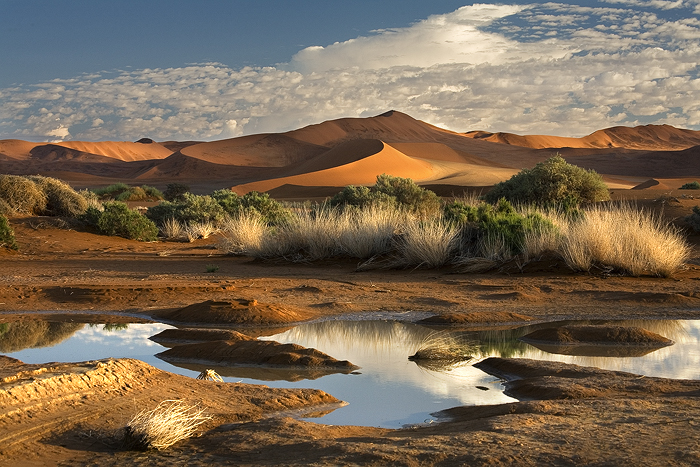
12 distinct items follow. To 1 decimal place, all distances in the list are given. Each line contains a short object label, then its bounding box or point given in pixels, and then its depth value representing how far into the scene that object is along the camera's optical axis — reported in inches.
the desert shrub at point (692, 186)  1878.7
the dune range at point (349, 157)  2664.9
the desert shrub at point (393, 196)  1019.9
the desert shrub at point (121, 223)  935.0
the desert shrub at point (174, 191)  2127.2
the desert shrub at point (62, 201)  1026.1
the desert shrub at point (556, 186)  1088.2
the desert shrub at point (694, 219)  890.7
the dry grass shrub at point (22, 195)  983.6
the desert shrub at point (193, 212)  1092.5
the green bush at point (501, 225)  673.6
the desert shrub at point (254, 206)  1098.1
